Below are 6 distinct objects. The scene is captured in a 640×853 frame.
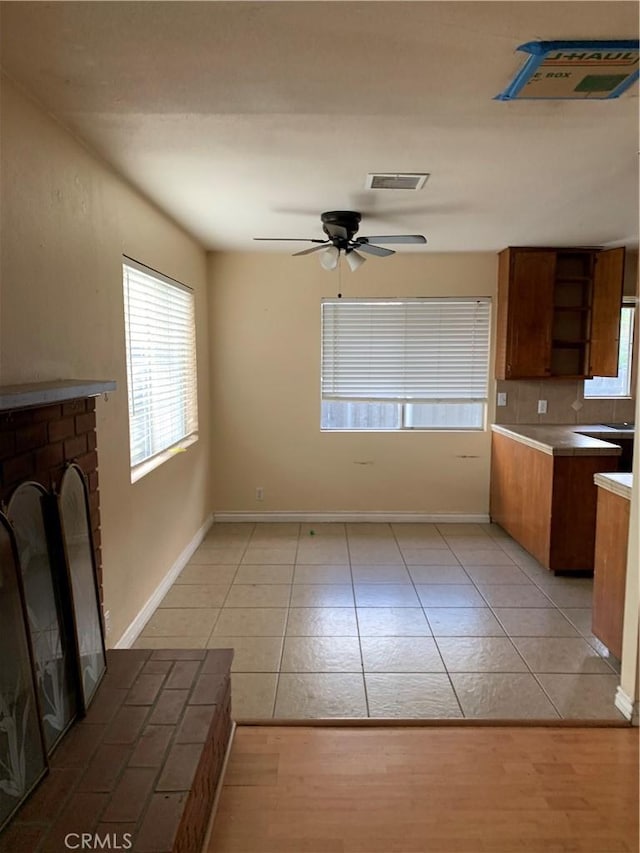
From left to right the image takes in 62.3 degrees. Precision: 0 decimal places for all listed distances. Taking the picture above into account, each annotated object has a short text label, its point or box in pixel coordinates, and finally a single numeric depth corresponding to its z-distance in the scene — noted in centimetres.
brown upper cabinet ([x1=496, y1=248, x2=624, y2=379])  451
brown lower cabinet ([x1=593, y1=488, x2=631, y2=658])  255
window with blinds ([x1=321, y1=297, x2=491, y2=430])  486
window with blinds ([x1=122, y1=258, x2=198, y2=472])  302
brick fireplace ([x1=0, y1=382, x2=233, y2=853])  133
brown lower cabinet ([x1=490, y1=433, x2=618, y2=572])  366
